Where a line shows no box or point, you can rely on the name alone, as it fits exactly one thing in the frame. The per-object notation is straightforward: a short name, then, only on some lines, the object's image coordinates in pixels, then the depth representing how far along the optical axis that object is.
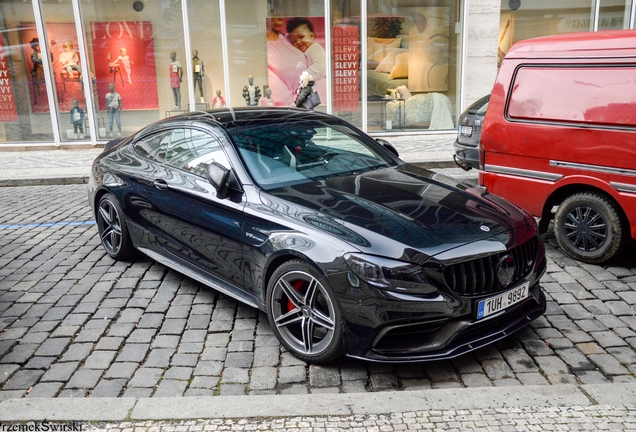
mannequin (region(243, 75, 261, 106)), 15.77
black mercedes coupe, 3.74
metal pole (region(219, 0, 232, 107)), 15.46
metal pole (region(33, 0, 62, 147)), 15.03
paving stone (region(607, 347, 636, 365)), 4.06
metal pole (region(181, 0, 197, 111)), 15.42
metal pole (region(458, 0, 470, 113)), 15.55
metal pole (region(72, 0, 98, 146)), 15.16
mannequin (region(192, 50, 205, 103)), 15.70
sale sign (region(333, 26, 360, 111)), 15.67
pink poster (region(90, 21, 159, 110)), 15.42
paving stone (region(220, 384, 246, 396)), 3.78
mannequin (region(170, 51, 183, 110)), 15.70
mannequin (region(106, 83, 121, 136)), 15.62
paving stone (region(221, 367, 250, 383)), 3.94
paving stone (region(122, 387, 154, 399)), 3.76
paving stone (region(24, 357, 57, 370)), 4.17
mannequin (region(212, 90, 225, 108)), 15.84
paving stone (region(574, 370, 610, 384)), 3.82
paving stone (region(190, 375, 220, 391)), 3.87
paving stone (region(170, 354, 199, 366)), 4.17
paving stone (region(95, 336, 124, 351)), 4.41
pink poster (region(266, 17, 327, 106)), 15.63
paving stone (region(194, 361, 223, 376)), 4.05
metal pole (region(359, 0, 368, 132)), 15.55
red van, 5.45
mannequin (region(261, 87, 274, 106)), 15.77
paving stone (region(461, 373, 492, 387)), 3.84
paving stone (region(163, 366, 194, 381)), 3.99
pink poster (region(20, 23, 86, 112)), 15.16
